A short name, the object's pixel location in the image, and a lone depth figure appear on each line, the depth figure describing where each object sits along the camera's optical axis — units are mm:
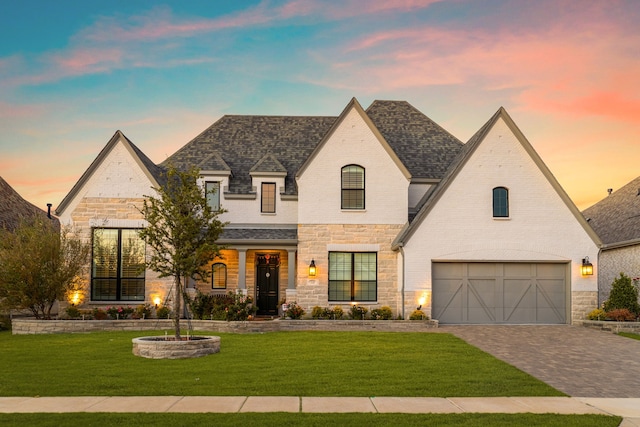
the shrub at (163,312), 22766
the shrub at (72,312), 22750
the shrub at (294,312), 23109
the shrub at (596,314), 22375
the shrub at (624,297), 22609
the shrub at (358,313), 22938
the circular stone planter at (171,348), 15172
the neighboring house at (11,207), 34500
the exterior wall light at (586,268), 22984
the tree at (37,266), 21562
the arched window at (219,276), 26761
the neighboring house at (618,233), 28070
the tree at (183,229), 16156
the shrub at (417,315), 22422
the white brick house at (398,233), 23438
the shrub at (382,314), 22797
